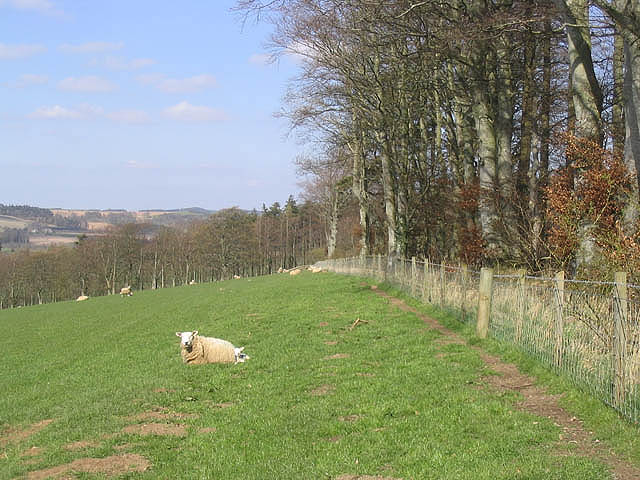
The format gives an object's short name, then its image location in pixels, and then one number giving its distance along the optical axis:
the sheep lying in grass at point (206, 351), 13.58
